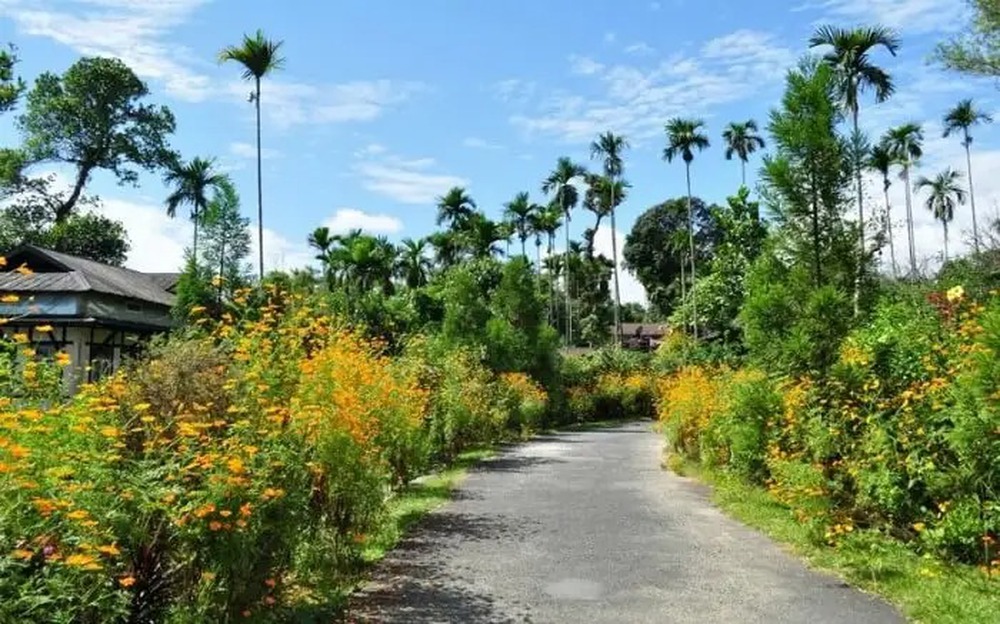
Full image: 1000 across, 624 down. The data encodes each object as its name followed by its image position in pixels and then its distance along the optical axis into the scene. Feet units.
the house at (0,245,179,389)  86.33
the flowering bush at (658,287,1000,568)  21.48
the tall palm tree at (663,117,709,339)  144.97
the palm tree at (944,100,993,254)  159.33
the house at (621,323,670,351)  217.36
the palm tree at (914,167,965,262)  197.98
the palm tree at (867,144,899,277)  145.82
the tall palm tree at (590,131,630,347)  165.78
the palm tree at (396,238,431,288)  190.39
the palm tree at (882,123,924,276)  164.55
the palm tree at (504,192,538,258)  180.86
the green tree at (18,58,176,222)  138.72
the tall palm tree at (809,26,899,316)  99.91
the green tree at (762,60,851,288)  34.86
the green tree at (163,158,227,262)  139.85
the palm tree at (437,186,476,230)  186.91
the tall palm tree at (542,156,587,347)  177.27
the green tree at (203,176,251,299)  120.06
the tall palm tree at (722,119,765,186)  171.94
